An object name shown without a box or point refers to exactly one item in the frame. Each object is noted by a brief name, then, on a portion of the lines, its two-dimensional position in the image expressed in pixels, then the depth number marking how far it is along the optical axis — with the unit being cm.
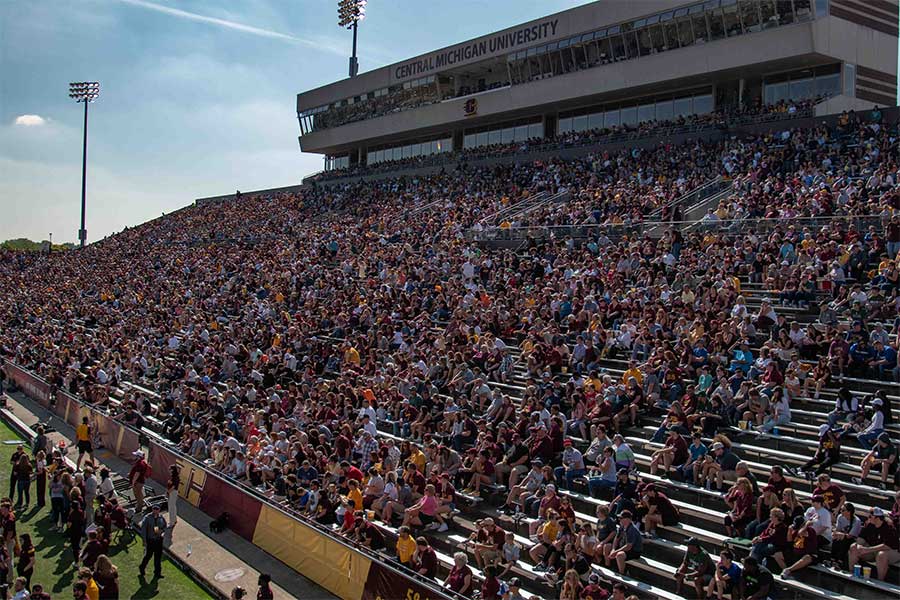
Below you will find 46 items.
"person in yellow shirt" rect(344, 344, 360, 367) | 1998
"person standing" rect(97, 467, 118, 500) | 1448
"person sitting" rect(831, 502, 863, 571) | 877
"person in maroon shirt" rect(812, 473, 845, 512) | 908
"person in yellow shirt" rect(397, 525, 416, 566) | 1080
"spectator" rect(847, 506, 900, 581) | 845
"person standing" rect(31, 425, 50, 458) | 1750
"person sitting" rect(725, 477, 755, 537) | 956
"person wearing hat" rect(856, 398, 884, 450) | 1076
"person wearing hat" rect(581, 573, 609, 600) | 871
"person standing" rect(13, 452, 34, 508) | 1557
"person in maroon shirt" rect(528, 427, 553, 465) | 1220
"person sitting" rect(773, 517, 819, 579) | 870
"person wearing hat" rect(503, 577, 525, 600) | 904
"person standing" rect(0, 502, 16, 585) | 1198
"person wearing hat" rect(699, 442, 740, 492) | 1063
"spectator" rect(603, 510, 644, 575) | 966
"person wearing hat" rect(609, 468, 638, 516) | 1025
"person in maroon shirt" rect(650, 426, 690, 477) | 1132
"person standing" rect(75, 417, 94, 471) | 1797
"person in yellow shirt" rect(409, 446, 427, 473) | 1300
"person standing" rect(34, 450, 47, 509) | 1587
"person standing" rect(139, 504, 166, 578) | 1239
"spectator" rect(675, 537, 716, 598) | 882
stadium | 1015
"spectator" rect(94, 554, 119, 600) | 1024
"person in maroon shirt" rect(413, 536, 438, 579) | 1045
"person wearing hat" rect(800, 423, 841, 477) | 1045
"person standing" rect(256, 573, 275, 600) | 1017
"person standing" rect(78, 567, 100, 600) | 966
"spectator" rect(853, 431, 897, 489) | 990
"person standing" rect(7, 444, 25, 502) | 1564
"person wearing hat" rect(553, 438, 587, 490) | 1182
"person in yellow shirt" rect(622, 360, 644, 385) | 1375
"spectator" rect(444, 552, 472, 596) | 972
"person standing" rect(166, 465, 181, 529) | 1418
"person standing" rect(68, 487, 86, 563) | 1336
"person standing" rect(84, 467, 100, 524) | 1434
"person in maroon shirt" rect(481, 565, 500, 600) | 949
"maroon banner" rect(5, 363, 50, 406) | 2423
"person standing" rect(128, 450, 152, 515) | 1523
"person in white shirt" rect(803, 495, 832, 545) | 894
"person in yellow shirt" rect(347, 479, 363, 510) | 1264
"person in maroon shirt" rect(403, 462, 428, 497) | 1247
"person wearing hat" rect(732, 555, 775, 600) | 829
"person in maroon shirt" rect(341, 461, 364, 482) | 1320
